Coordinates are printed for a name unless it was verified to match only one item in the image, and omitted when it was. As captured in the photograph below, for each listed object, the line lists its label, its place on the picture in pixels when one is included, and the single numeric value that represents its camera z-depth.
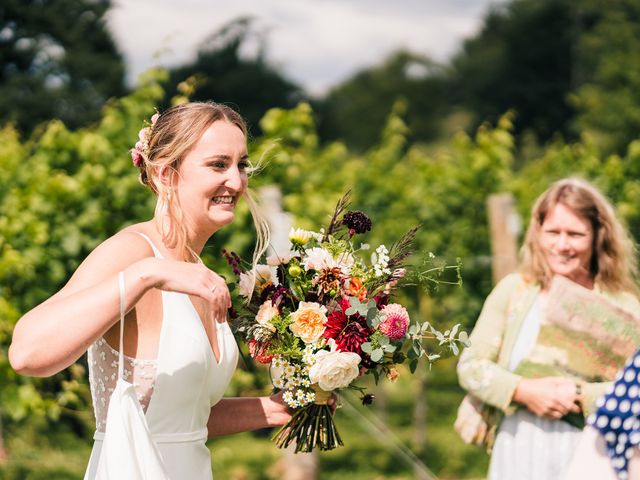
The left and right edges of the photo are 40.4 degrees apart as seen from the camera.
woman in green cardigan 3.46
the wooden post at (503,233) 6.09
